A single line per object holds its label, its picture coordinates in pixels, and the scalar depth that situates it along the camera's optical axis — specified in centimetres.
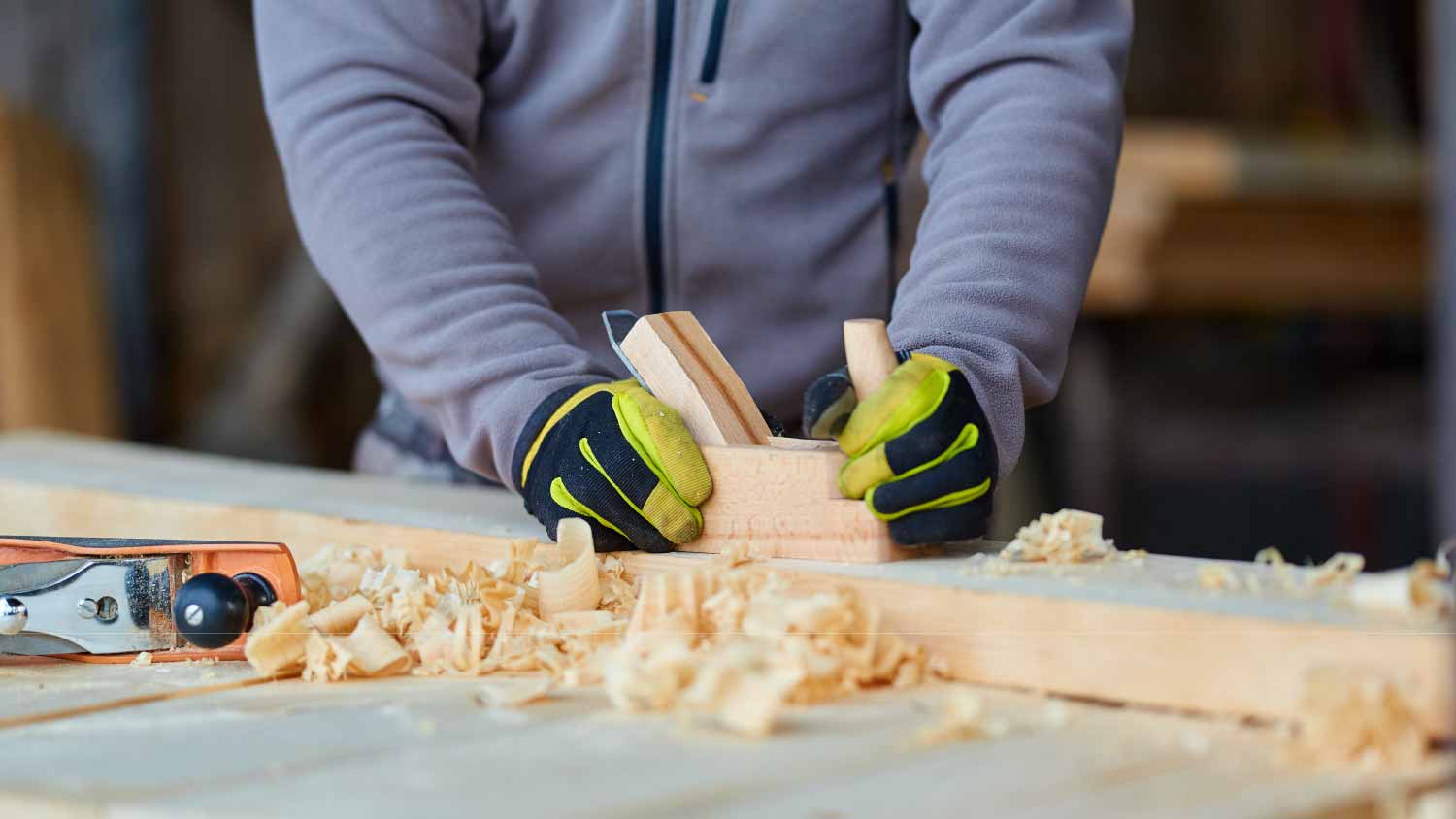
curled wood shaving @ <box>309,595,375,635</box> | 178
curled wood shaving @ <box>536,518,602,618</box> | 180
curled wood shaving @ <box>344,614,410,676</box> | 174
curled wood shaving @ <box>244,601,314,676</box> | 174
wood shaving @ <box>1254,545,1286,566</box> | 173
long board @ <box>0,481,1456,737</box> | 159
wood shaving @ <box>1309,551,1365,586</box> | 170
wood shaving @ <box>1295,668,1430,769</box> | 156
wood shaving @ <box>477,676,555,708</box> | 167
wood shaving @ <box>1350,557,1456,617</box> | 163
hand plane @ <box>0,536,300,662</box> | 178
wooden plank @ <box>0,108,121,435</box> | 427
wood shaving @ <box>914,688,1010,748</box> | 160
